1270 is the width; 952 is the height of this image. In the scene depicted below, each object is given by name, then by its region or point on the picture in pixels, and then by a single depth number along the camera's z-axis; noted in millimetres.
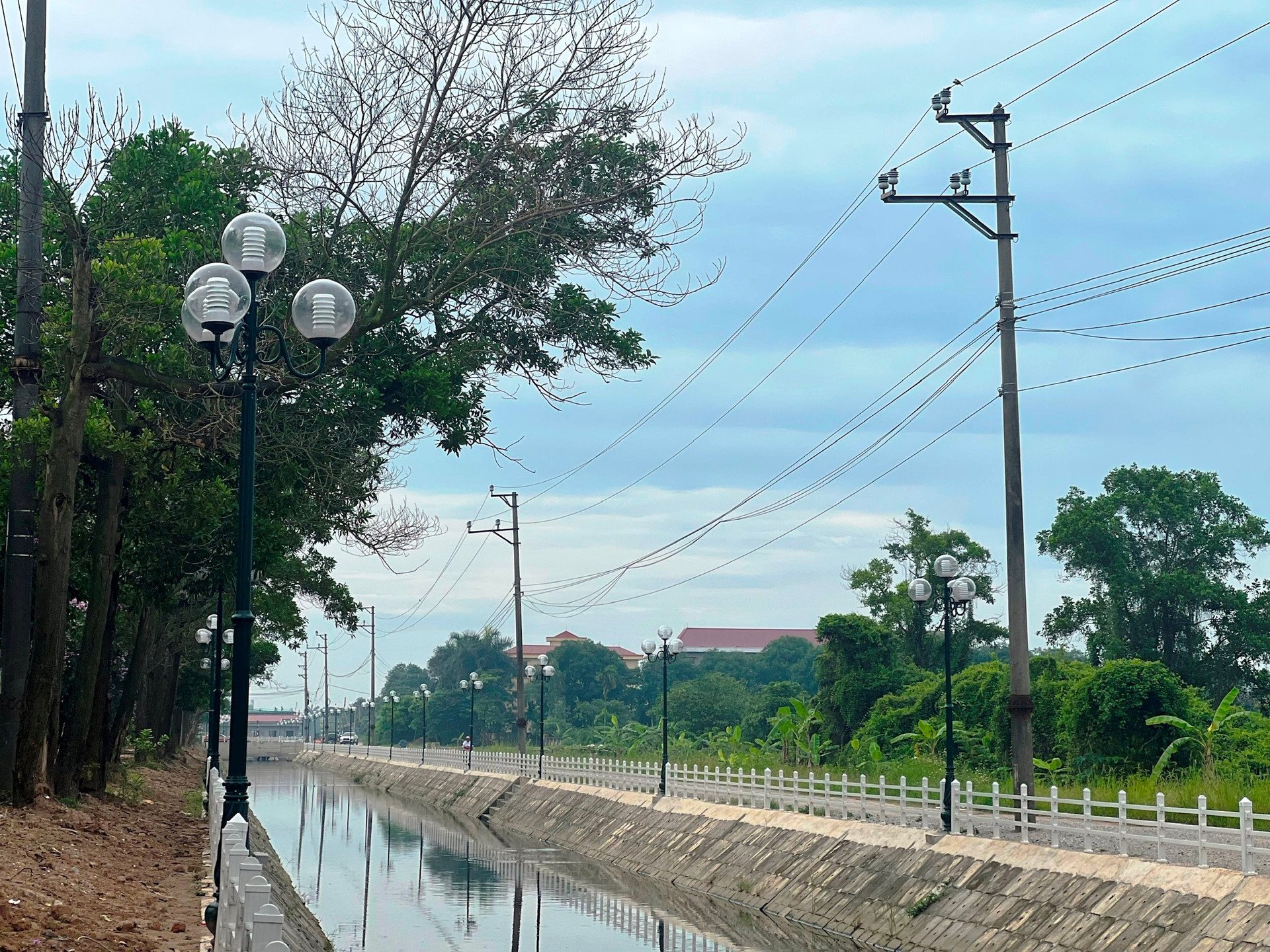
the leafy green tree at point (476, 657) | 158250
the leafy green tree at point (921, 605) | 79312
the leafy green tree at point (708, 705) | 97750
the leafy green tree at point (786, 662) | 156250
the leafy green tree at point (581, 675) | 135375
